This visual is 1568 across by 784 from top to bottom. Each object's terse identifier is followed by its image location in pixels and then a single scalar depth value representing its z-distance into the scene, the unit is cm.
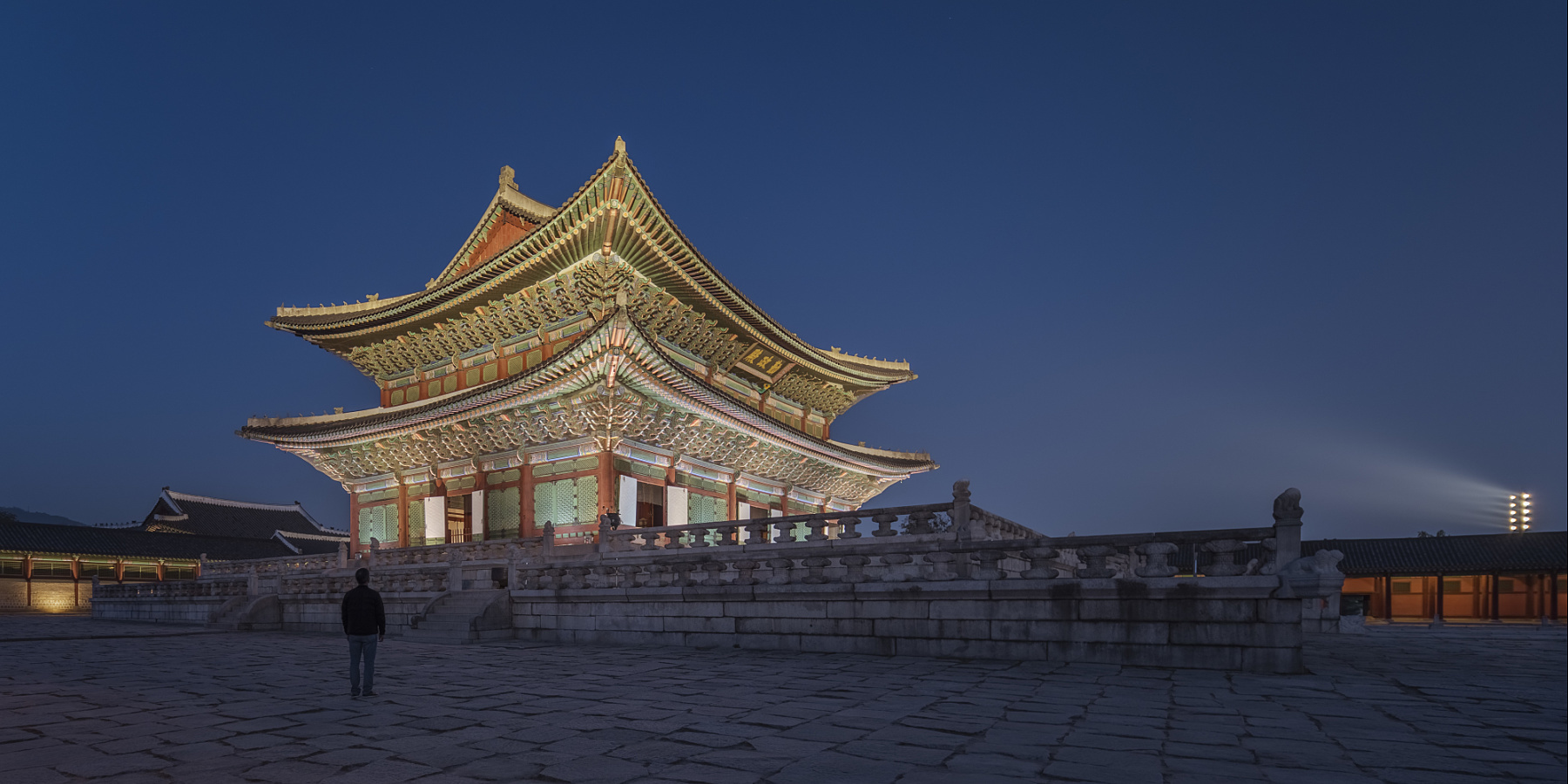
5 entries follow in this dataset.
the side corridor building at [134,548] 3312
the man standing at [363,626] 787
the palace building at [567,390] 2194
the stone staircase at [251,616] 1936
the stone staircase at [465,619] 1441
